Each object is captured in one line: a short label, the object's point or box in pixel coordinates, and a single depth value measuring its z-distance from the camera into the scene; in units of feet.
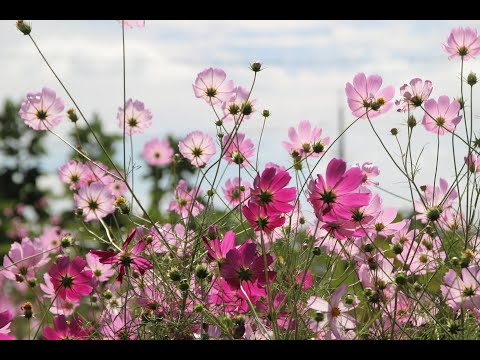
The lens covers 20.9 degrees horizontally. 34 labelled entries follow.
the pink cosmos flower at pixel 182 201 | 7.28
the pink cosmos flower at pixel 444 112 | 6.46
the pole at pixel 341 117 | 46.27
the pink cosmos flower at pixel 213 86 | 6.67
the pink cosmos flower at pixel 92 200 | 7.21
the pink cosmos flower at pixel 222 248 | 5.90
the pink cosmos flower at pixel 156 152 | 9.01
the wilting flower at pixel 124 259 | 5.90
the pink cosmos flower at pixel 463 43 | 6.51
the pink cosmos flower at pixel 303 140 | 6.69
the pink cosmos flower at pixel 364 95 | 6.27
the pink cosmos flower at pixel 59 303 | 7.07
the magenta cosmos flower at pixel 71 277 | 6.50
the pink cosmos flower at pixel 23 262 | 7.07
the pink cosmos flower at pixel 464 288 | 5.83
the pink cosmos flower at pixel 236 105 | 6.48
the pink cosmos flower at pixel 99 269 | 7.20
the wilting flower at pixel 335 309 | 5.85
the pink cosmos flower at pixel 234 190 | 7.00
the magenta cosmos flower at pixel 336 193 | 5.70
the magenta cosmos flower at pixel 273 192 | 5.76
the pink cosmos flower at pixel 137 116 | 7.27
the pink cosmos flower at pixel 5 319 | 6.06
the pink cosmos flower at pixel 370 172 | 6.67
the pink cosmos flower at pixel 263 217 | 5.94
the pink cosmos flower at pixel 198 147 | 6.86
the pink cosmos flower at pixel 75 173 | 7.76
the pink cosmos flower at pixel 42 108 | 7.06
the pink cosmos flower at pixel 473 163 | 6.41
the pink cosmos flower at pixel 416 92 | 6.52
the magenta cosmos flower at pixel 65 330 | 6.30
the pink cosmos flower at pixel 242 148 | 6.69
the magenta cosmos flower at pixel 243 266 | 5.74
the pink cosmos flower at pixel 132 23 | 6.47
